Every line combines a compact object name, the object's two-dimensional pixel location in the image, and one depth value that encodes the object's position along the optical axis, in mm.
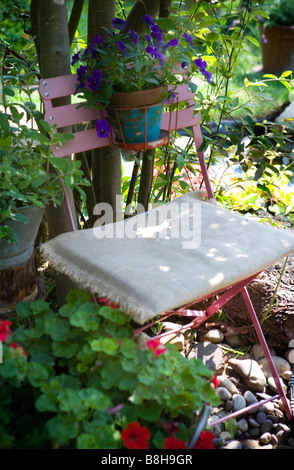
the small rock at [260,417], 1945
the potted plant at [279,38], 5977
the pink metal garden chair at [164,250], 1392
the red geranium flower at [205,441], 1156
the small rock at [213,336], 2307
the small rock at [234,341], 2316
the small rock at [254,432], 1909
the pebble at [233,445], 1811
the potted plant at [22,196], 1494
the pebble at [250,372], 2082
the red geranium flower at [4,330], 1308
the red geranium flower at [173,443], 1129
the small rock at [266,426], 1914
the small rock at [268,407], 1986
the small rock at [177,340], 2211
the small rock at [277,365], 2154
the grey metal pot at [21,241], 1596
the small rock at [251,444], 1846
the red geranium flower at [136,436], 1100
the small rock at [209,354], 2154
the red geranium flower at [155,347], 1316
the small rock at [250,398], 2018
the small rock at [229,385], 2053
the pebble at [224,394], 2006
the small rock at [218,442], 1815
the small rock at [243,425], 1923
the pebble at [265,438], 1864
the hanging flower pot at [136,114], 1673
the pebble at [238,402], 1970
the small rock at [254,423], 1931
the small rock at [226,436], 1870
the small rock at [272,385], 2073
